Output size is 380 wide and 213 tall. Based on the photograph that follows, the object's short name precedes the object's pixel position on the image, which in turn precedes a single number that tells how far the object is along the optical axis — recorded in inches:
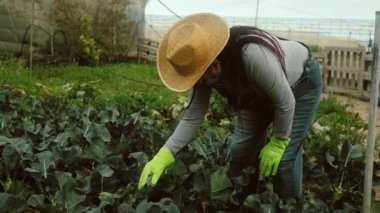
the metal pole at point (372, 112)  87.7
